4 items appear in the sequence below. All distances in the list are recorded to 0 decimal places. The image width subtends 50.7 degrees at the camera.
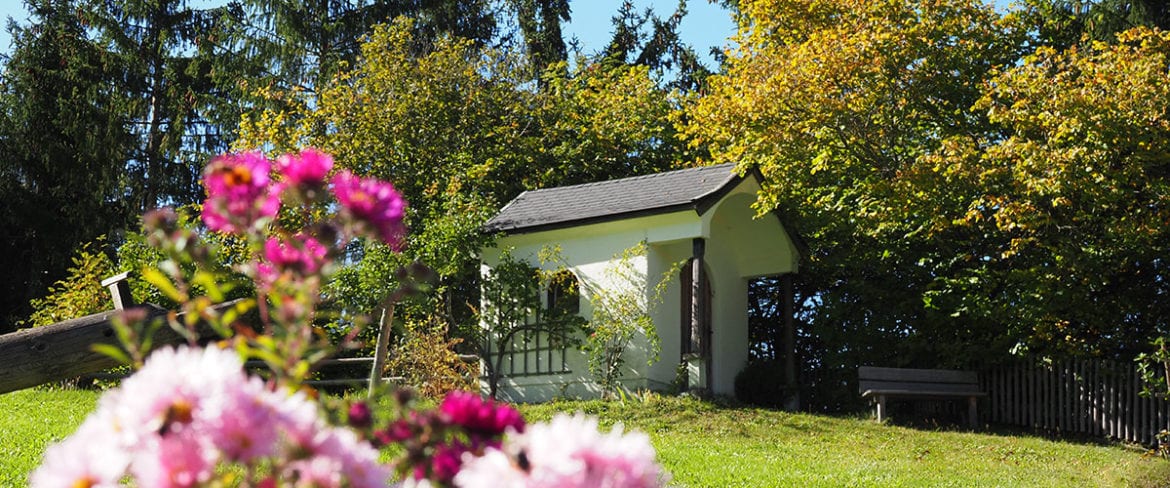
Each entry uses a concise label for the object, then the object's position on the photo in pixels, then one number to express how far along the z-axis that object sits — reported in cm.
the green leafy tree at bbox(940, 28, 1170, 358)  1603
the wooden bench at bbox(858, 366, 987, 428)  1683
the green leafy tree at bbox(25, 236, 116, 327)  1894
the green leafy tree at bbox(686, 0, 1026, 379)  1866
